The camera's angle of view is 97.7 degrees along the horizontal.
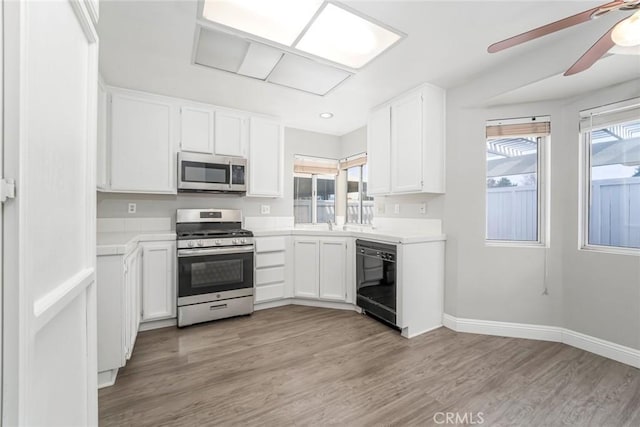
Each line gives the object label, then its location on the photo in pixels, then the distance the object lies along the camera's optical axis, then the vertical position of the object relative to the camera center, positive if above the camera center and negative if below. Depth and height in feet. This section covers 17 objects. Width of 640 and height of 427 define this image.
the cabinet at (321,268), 10.68 -2.21
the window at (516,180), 8.57 +1.03
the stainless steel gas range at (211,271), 9.04 -2.03
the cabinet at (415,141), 9.05 +2.39
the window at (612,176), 7.10 +0.97
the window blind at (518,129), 8.36 +2.55
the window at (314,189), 14.19 +1.16
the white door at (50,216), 1.78 -0.04
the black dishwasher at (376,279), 8.83 -2.29
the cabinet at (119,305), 5.95 -2.23
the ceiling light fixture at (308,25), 5.72 +4.18
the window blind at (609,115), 6.90 +2.52
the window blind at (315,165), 14.07 +2.39
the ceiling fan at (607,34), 3.87 +2.75
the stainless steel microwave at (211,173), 9.82 +1.40
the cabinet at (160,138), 8.99 +2.62
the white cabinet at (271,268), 10.56 -2.20
